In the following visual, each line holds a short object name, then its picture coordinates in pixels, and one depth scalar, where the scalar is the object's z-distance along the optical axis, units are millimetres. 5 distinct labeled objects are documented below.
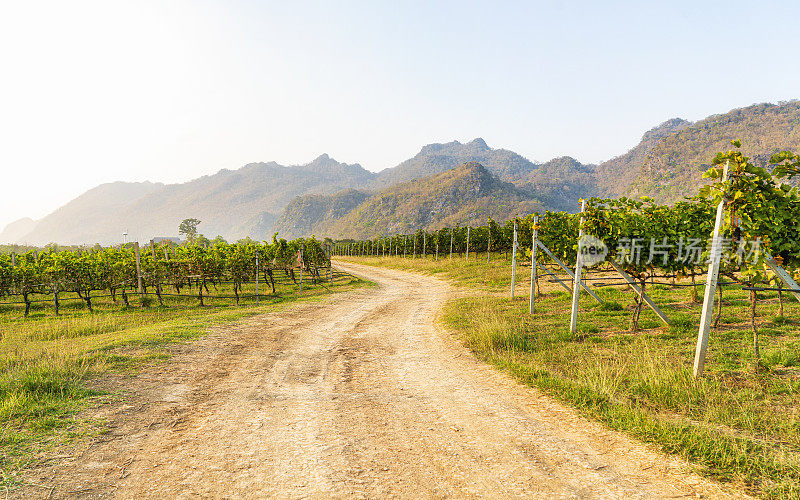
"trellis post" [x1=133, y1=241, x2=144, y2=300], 16861
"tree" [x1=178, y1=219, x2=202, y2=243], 86275
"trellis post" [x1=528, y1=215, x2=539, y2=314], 11430
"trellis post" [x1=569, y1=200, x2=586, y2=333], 9086
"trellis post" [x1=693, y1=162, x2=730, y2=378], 5852
